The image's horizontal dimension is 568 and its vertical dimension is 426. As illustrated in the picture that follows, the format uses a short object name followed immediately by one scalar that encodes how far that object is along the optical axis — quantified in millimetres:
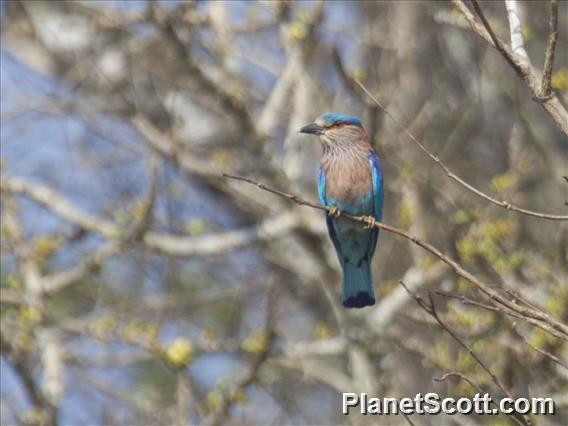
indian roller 12672
